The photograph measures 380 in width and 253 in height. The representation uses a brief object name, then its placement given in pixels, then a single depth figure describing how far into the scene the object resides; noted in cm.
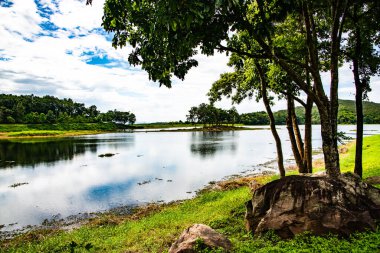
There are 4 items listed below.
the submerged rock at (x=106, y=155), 5900
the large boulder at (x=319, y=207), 904
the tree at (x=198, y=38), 758
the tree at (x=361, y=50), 1447
